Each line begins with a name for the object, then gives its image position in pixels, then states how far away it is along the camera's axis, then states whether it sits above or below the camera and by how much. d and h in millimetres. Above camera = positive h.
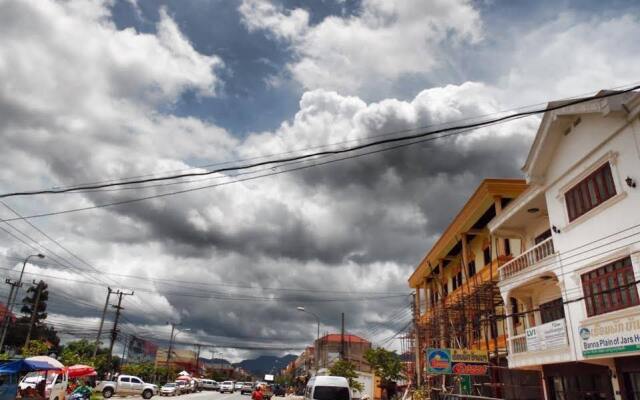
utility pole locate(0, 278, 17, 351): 37909 +5521
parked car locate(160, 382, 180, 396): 47281 -1626
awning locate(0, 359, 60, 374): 19219 +16
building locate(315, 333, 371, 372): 100000 +6772
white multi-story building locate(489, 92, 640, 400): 13859 +4284
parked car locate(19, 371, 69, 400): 24297 -791
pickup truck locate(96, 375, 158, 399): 38031 -1281
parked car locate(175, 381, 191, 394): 53000 -1530
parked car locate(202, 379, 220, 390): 84606 -1805
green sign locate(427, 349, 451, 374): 19531 +859
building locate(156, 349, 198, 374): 127975 +3485
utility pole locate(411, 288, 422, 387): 33500 +3134
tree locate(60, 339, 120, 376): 46544 +1507
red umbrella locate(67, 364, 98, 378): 31153 -113
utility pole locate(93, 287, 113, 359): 47256 +4497
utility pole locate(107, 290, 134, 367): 51675 +4731
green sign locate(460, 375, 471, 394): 23062 +25
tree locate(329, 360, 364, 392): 51244 +773
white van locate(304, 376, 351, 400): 20375 -399
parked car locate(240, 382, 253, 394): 70962 -1764
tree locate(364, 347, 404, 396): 48125 +1462
